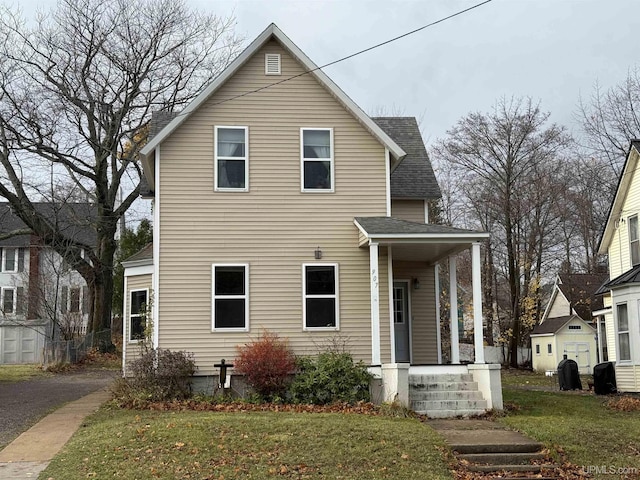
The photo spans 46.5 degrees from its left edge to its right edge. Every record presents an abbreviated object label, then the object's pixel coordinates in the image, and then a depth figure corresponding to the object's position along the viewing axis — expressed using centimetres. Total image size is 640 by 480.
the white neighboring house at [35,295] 3278
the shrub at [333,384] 1538
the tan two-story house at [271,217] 1688
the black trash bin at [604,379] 2127
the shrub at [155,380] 1541
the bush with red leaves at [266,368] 1567
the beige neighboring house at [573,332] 3778
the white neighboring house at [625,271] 2117
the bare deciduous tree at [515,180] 3759
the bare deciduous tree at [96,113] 3172
